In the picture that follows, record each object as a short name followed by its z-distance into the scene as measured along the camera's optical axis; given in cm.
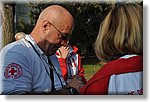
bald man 239
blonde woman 242
